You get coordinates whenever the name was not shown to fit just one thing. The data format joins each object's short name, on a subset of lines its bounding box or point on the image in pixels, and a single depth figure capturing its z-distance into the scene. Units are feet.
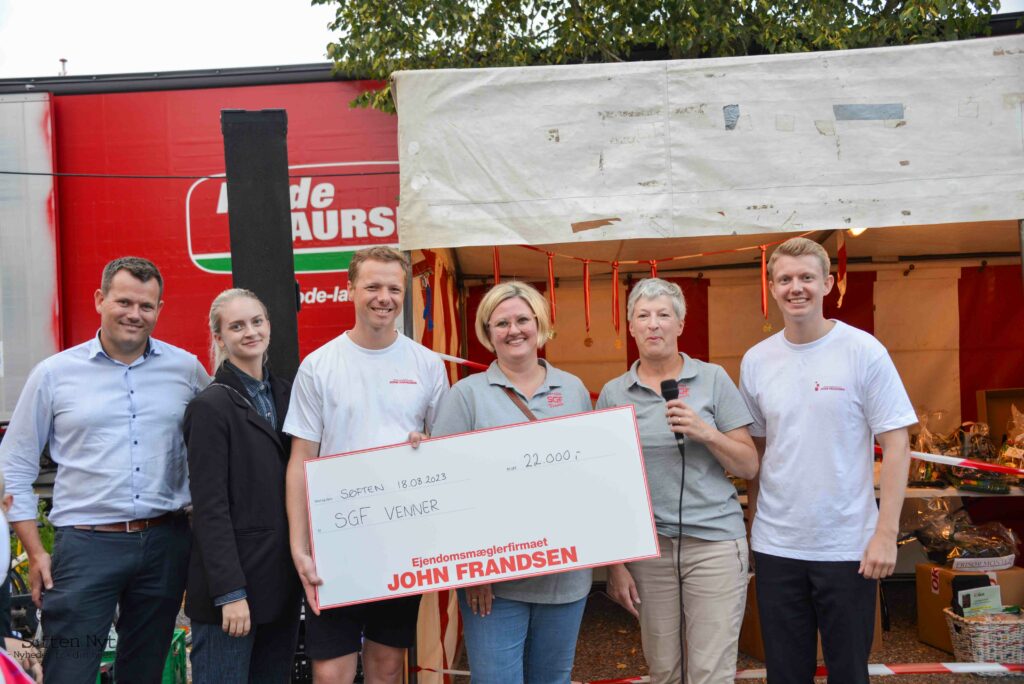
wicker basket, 13.27
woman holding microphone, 7.97
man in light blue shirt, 8.05
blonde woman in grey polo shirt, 7.66
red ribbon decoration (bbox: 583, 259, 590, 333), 16.28
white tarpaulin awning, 10.34
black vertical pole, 9.50
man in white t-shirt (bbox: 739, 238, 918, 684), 8.02
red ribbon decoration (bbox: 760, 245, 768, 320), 15.89
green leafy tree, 19.33
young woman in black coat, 7.48
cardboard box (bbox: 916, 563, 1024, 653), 14.26
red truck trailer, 20.26
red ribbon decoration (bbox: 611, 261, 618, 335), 17.24
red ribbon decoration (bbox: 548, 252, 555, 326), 14.95
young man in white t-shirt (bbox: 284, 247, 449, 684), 7.98
